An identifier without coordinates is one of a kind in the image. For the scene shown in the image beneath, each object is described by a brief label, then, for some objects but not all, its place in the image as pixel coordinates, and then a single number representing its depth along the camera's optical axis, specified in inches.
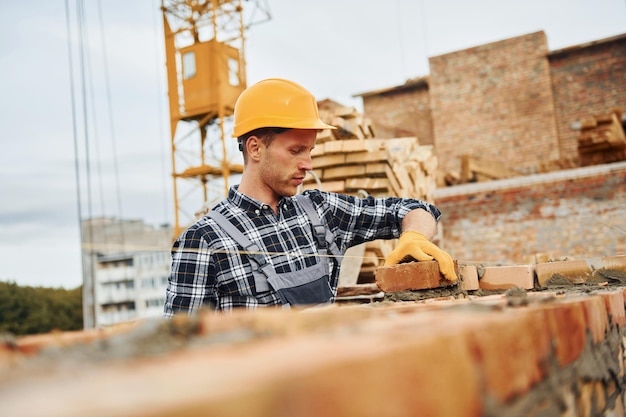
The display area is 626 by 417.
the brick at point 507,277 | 100.9
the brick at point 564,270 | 103.1
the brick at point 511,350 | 33.8
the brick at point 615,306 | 65.0
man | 105.0
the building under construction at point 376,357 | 21.0
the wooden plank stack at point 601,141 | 376.8
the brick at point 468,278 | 104.7
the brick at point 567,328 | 44.8
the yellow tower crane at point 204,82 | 820.0
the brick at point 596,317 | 53.7
